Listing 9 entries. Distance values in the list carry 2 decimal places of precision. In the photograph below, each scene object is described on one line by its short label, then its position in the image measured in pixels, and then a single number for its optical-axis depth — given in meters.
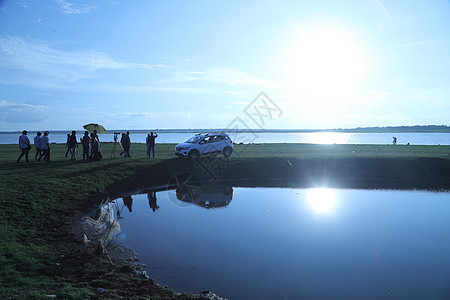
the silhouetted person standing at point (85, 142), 25.04
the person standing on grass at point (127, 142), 27.45
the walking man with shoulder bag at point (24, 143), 22.58
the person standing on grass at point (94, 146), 24.27
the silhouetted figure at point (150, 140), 27.84
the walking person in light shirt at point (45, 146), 23.59
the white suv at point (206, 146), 27.67
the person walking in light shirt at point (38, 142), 23.67
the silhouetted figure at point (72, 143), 24.88
